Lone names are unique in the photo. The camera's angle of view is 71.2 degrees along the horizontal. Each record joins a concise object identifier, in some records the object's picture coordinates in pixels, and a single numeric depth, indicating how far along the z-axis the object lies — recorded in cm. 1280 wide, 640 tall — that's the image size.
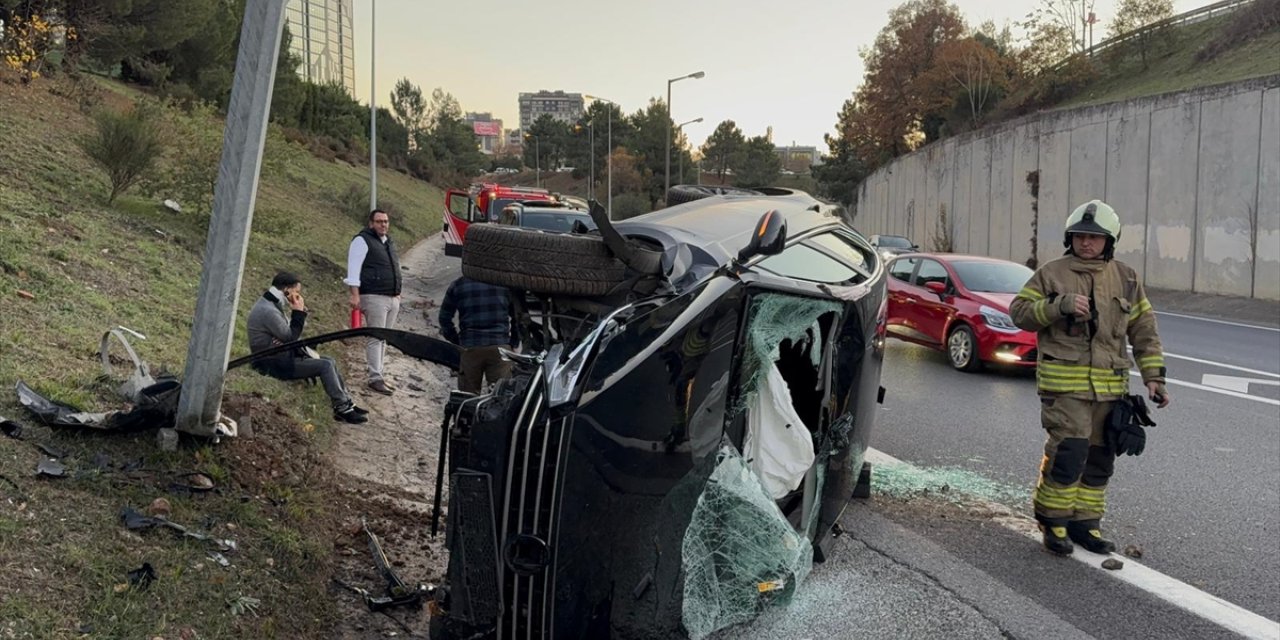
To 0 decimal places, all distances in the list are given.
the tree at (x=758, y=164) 7944
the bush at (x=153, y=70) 2858
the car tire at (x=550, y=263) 349
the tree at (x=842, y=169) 6538
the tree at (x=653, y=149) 7081
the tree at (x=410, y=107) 7431
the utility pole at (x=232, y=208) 411
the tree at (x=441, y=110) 7638
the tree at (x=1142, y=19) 3969
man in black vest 797
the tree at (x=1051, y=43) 4306
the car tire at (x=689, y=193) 561
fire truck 1908
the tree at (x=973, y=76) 4638
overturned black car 266
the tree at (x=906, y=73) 5322
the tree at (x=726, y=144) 8706
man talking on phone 642
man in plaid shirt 619
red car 985
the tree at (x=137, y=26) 2045
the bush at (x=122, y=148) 1224
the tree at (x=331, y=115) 4738
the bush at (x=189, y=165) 1338
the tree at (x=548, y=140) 10956
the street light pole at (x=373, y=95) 2494
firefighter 450
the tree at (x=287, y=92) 3881
